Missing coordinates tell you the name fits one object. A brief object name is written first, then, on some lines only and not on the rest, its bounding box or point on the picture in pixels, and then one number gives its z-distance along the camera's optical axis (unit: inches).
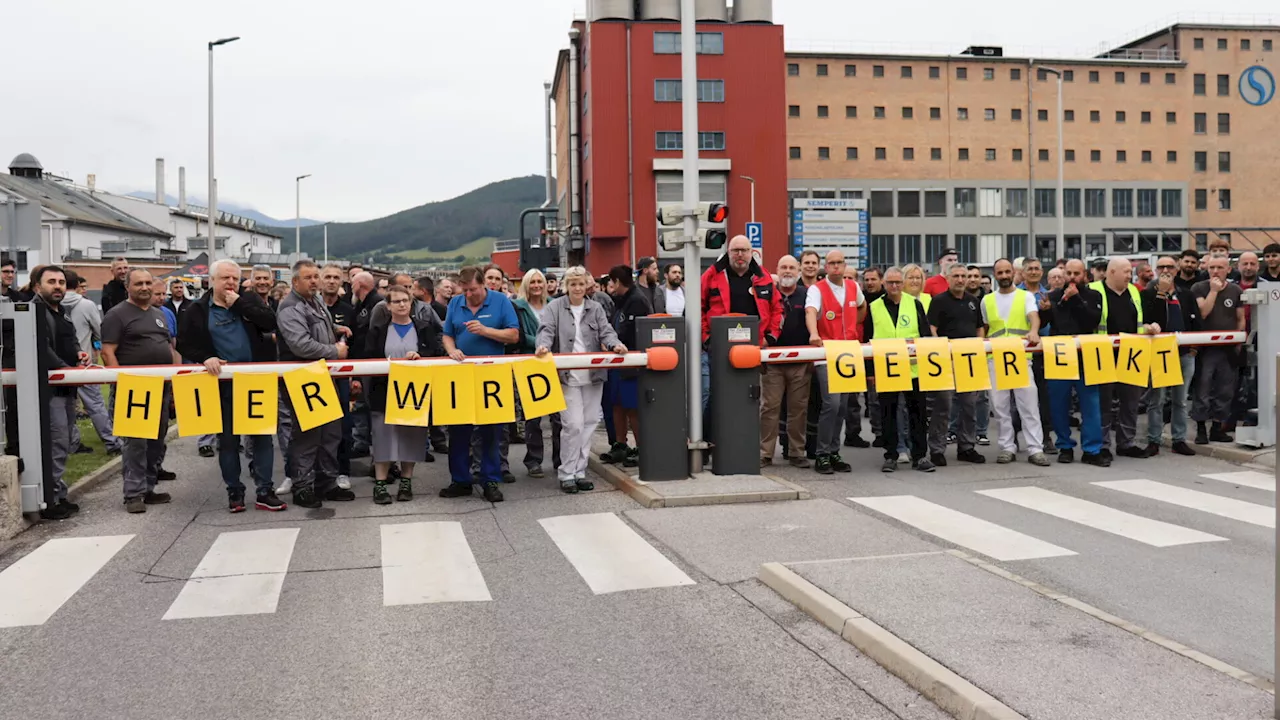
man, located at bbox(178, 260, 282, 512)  398.3
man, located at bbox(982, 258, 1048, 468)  487.8
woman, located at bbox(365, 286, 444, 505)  416.2
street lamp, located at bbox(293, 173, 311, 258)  2751.0
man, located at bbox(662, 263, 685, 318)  537.6
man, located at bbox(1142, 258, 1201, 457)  506.6
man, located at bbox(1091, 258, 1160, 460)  496.7
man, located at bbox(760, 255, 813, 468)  468.8
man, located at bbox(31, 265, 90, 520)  426.9
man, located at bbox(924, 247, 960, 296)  540.4
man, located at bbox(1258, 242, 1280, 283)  516.7
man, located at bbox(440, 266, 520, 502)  423.5
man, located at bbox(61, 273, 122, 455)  538.6
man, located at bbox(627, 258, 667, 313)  526.3
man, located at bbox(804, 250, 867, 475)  466.6
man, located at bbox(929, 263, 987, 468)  483.2
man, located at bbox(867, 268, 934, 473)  475.2
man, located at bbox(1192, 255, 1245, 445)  515.5
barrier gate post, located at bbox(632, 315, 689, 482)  426.9
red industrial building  2807.6
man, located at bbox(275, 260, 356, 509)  403.9
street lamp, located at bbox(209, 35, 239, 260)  1398.9
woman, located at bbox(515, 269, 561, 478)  477.1
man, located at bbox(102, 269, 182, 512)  403.9
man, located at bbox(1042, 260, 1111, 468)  484.1
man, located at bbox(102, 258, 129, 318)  546.1
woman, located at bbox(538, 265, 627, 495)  431.8
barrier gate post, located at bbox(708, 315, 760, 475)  437.7
